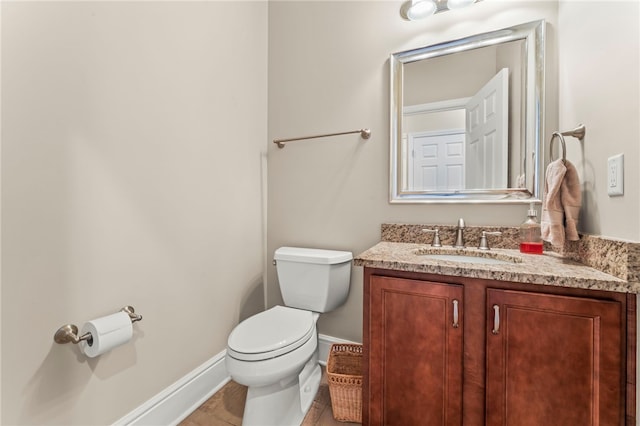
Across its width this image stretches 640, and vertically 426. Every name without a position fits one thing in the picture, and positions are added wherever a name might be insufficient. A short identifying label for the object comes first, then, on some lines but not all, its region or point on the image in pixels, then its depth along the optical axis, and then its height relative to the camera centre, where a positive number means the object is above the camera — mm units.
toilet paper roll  942 -430
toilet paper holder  915 -418
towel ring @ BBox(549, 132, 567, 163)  1062 +259
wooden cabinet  803 -472
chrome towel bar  1651 +465
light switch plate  861 +113
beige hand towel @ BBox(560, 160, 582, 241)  1057 +43
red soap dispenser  1242 -109
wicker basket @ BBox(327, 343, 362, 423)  1294 -881
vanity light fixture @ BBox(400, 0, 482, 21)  1398 +1049
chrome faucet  1402 -126
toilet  1116 -558
